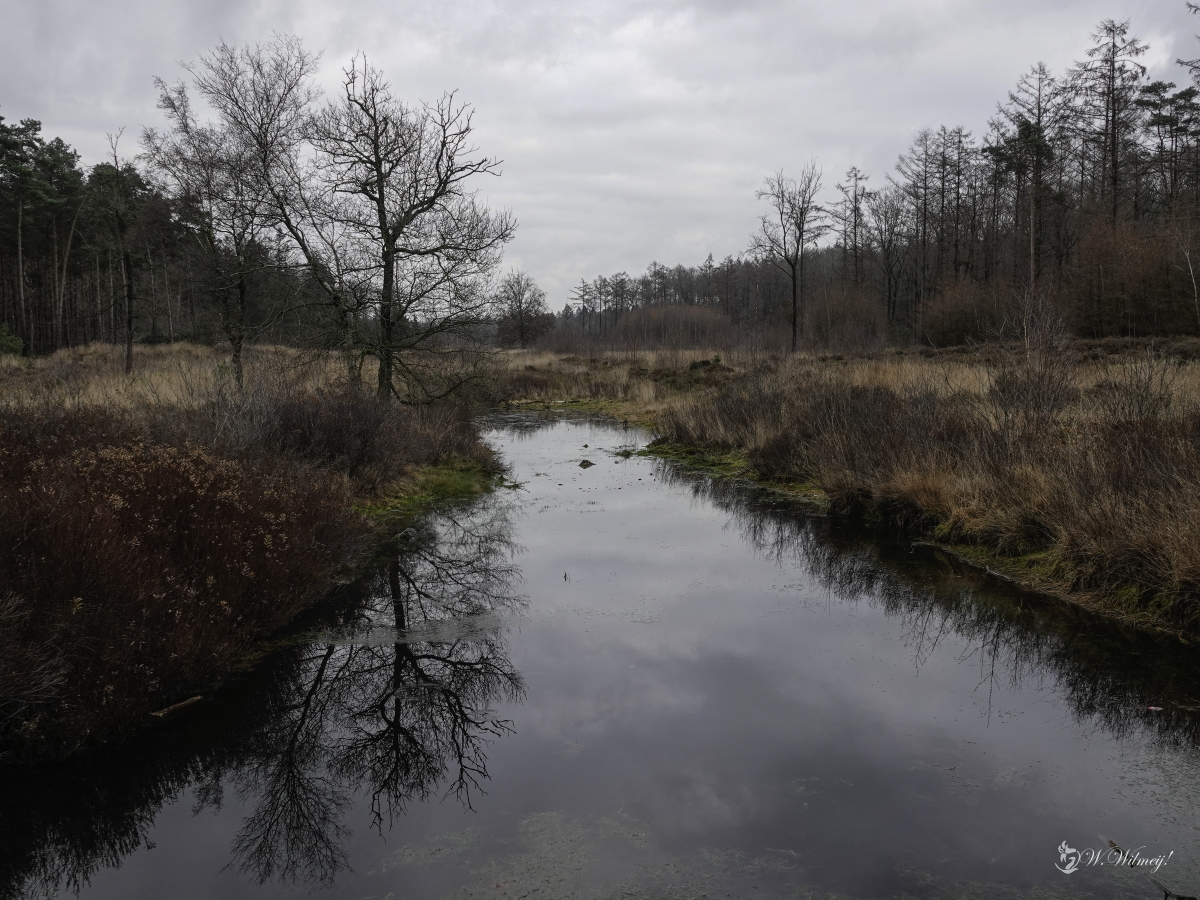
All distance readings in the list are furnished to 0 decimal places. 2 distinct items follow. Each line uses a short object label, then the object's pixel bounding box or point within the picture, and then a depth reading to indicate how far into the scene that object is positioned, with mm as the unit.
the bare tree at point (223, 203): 13961
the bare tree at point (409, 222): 12758
